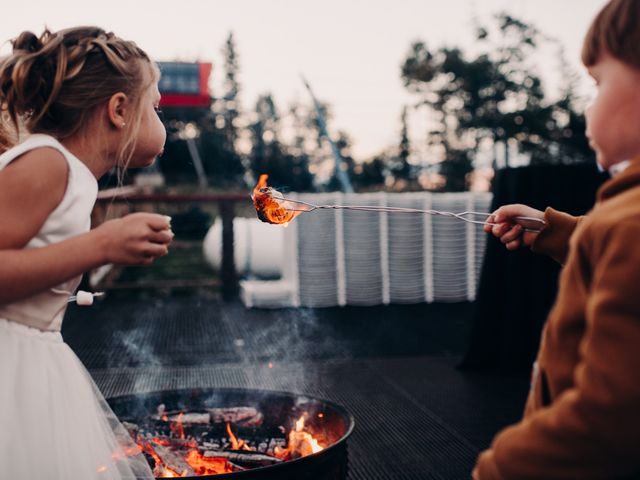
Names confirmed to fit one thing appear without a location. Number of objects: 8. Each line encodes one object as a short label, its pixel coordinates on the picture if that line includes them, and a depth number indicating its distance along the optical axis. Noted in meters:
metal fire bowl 1.84
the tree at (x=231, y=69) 44.43
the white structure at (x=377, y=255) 6.70
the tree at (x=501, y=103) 17.95
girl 1.13
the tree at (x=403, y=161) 20.75
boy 0.75
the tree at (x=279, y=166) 16.17
